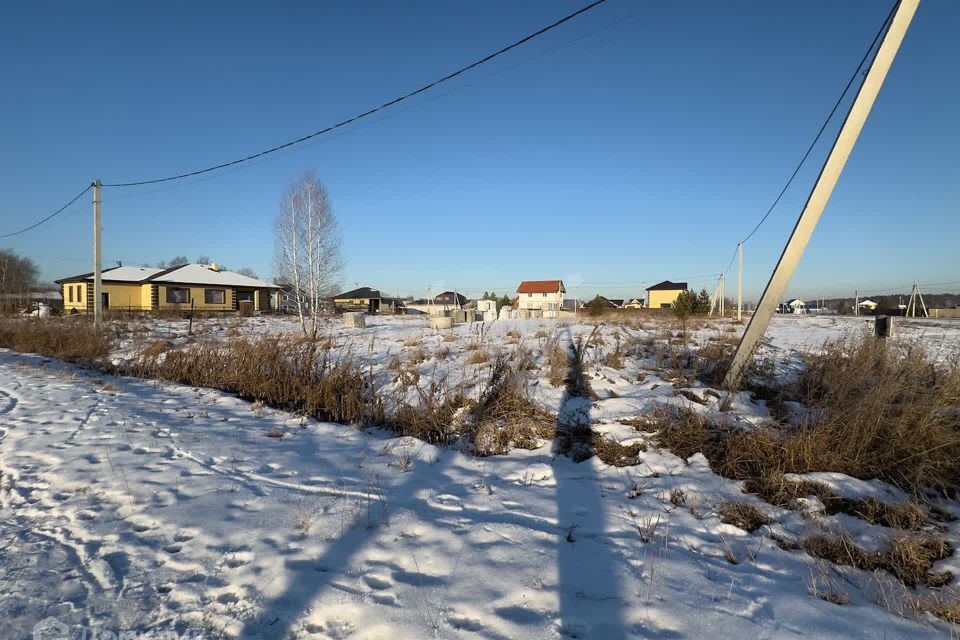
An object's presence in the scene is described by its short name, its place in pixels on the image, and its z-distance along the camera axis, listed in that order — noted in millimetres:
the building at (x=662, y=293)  72875
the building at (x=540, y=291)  74562
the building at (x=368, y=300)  62466
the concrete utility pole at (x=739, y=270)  31152
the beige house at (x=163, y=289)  34312
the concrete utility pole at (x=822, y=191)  4816
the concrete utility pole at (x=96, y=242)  16016
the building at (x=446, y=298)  84675
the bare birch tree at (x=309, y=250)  22656
